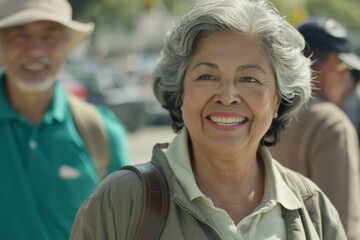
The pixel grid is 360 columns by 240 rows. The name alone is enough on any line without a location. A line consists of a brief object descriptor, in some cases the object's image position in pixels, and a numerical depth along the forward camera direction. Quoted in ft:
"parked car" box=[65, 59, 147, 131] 71.67
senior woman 9.78
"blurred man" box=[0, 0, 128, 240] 14.56
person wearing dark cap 13.42
